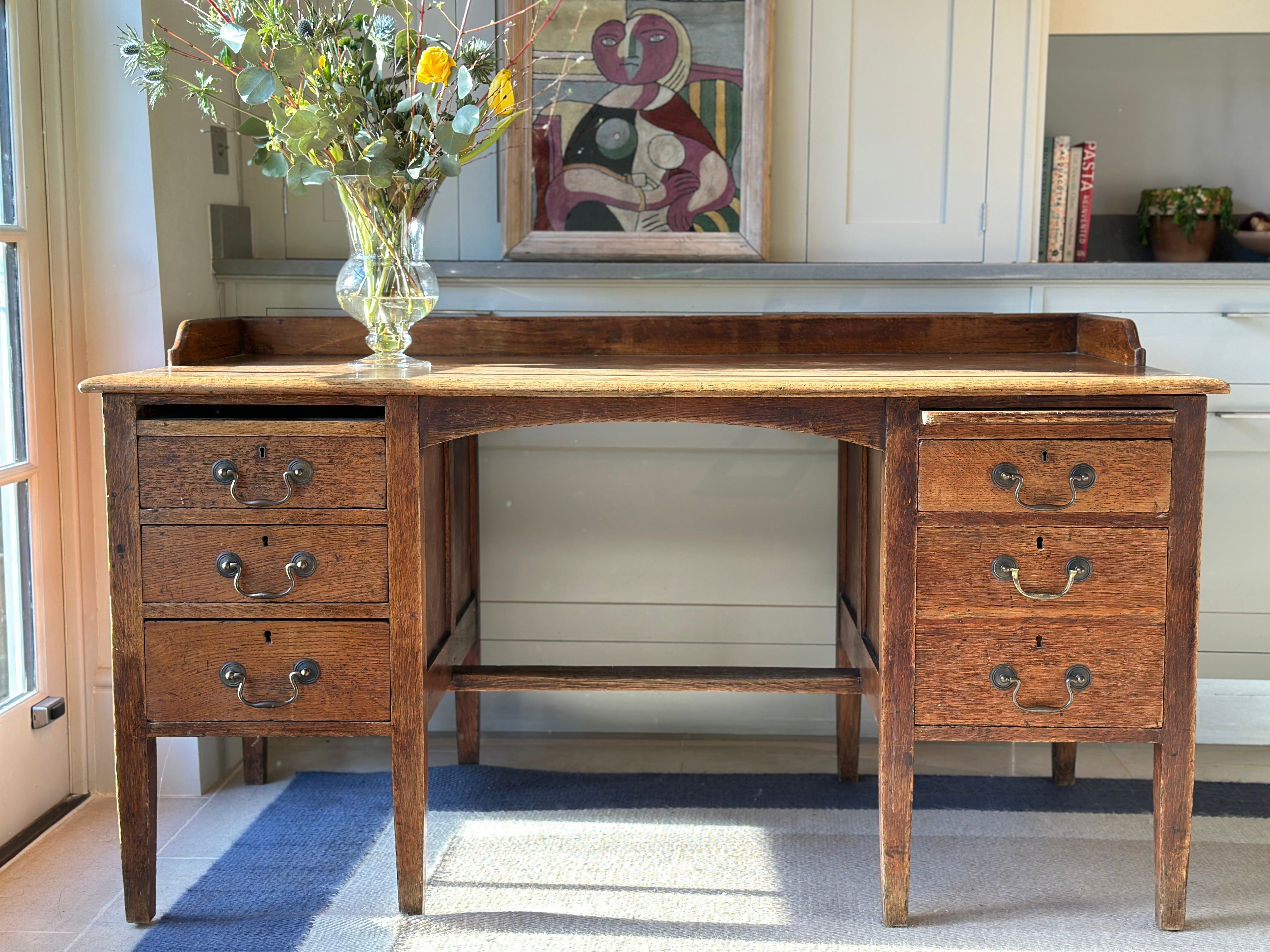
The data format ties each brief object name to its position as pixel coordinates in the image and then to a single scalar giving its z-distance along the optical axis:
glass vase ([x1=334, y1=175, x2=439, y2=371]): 1.75
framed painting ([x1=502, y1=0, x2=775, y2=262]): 2.28
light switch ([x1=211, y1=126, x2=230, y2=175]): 2.29
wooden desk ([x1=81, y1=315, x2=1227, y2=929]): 1.61
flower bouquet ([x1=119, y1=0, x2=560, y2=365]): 1.65
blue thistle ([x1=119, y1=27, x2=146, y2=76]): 1.70
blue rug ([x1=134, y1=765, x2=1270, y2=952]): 1.91
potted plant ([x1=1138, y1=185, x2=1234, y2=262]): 2.41
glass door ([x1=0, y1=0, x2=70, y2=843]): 1.98
